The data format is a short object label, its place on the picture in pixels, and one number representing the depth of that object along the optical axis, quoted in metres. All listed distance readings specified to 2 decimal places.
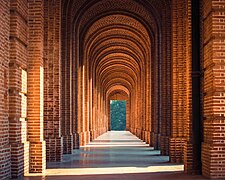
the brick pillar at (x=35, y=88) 13.22
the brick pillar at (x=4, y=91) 10.98
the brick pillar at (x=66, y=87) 21.17
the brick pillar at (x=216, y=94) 11.55
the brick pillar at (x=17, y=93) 11.79
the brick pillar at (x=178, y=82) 17.14
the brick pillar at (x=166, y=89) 20.39
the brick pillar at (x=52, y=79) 17.36
